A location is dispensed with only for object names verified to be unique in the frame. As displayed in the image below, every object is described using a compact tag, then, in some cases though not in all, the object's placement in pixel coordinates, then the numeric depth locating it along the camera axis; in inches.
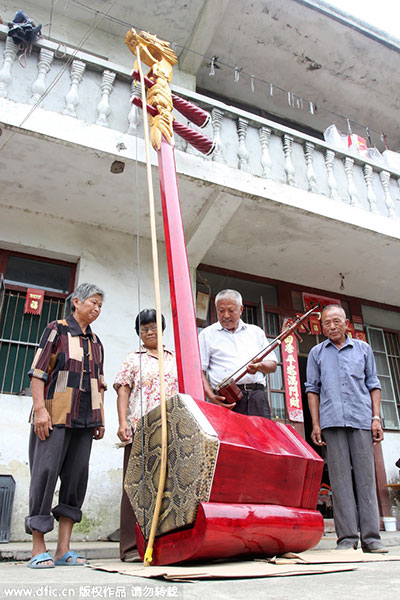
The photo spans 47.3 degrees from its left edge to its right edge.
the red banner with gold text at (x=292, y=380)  186.1
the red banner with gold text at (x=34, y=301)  160.4
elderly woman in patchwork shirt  72.6
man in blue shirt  90.2
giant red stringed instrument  52.7
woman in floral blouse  88.0
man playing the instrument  96.0
